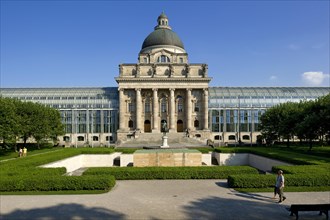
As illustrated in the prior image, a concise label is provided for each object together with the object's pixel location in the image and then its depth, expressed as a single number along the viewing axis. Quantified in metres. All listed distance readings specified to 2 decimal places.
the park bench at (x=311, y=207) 14.17
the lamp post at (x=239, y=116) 84.38
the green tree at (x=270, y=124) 63.79
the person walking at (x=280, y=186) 17.88
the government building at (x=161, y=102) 80.50
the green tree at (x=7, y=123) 41.72
